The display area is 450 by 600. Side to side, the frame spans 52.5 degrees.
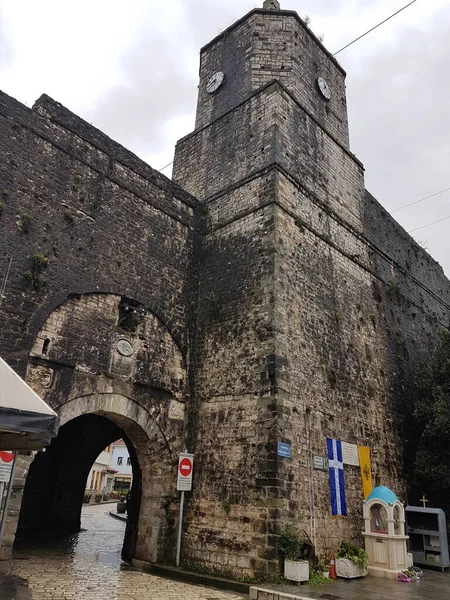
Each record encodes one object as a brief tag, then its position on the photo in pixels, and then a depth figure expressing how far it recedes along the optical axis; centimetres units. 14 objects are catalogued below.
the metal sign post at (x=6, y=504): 716
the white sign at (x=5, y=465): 709
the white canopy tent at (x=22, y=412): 380
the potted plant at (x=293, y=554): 752
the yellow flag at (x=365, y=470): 1048
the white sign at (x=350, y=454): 1011
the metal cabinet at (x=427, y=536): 1023
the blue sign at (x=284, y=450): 846
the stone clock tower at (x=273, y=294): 876
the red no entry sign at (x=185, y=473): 939
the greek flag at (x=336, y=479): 946
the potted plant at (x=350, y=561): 847
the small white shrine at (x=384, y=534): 900
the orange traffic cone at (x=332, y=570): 838
